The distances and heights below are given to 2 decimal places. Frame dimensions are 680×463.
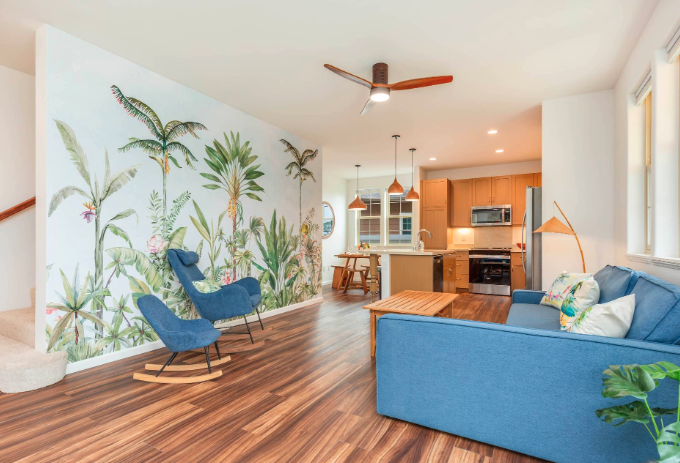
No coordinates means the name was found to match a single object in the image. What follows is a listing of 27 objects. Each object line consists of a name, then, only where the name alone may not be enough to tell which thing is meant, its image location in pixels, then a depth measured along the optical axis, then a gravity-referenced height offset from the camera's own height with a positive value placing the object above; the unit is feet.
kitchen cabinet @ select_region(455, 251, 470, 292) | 24.29 -2.85
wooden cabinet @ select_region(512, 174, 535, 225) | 23.73 +2.34
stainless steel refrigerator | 14.51 -0.50
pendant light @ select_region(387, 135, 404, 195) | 19.02 +2.23
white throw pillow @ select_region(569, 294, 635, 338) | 5.64 -1.48
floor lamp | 11.91 +0.07
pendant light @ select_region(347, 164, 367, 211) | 24.22 +1.68
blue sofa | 5.07 -2.45
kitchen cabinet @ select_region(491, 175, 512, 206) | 24.27 +2.74
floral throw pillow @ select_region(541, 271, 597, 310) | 9.95 -1.76
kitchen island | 17.63 -2.15
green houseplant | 3.47 -1.76
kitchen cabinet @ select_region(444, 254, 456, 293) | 21.30 -2.77
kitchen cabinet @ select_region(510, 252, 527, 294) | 22.90 -2.76
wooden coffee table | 9.43 -2.24
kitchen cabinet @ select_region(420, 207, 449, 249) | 25.46 +0.32
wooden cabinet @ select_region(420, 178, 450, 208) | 25.44 +2.69
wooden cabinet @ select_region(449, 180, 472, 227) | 25.67 +1.97
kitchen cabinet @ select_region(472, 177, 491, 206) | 24.97 +2.73
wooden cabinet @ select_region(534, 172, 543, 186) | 23.26 +3.36
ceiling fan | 10.00 +4.29
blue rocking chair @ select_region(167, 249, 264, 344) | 11.57 -2.24
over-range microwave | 24.04 +0.94
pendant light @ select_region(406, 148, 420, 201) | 20.81 +1.99
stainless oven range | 23.07 -2.79
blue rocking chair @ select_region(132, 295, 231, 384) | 8.62 -2.77
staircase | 8.30 -3.24
